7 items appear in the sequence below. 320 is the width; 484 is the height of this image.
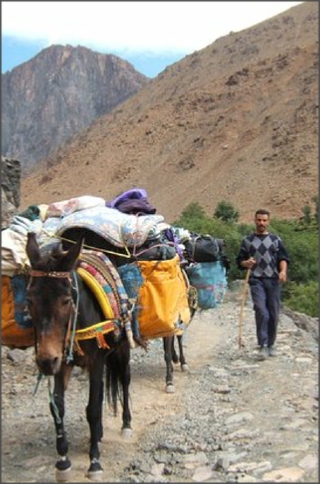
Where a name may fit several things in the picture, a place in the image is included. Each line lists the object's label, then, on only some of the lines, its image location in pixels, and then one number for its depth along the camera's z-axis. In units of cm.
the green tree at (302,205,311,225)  3521
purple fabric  606
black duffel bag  733
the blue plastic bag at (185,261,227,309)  746
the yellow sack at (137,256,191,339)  525
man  737
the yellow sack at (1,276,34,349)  459
